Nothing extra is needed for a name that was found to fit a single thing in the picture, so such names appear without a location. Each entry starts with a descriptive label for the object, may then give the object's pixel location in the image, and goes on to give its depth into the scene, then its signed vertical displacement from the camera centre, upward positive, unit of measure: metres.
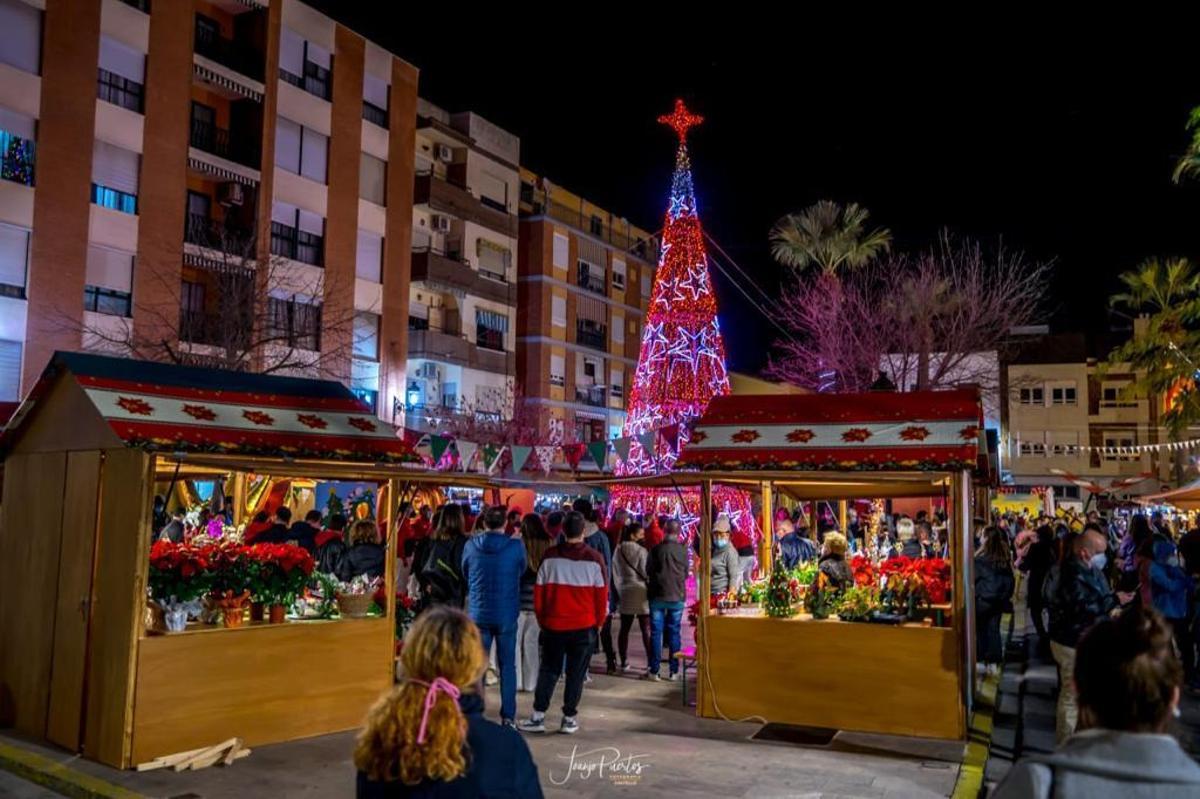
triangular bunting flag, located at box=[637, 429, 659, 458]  15.51 +0.92
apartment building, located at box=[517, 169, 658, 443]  46.72 +8.98
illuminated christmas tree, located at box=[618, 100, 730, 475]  22.61 +3.82
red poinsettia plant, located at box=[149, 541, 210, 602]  8.41 -0.69
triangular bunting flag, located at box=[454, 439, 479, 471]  16.10 +0.71
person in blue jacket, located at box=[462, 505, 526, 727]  8.96 -0.78
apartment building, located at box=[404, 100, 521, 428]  39.25 +8.81
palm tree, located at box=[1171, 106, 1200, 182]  16.28 +5.68
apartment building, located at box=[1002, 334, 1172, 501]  51.97 +4.67
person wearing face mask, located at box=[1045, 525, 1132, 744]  8.41 -0.71
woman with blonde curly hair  3.15 -0.73
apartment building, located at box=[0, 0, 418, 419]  25.36 +8.58
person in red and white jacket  8.91 -0.94
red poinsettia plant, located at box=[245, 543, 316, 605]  9.01 -0.69
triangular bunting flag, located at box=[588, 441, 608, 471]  17.05 +0.80
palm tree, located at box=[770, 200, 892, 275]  35.31 +9.05
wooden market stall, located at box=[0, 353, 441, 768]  8.05 -0.78
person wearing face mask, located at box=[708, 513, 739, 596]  12.01 -0.69
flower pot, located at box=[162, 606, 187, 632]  8.35 -1.04
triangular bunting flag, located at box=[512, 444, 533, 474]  16.52 +0.67
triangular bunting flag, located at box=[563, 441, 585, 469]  18.72 +0.84
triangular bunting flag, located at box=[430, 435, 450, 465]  15.85 +0.77
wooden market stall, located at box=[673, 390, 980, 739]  9.15 -1.07
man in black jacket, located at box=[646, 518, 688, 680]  12.05 -0.97
